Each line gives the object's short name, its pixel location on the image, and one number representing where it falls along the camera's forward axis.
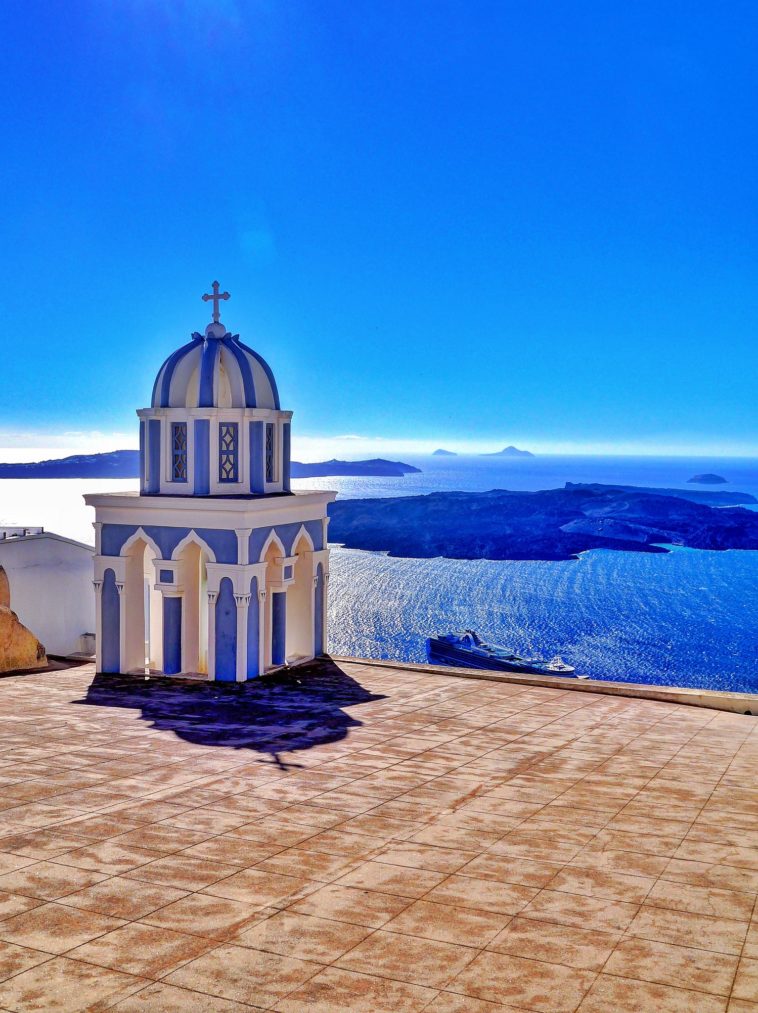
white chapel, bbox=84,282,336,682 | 13.55
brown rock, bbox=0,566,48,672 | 14.98
